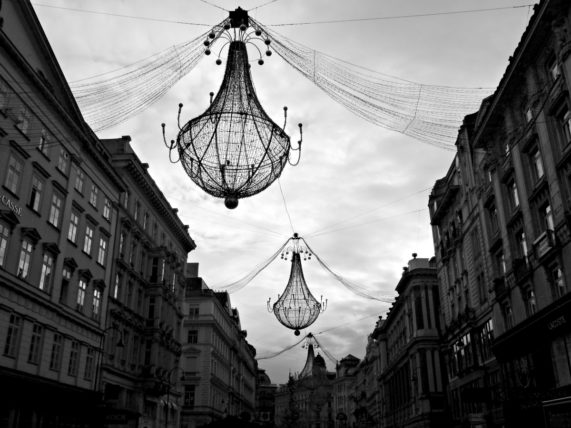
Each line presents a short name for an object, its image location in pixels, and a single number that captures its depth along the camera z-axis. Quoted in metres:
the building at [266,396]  148.60
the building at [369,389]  84.25
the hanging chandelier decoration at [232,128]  11.45
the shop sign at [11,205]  22.97
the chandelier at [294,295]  22.66
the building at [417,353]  49.62
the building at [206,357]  58.90
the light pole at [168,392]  42.65
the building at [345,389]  127.94
